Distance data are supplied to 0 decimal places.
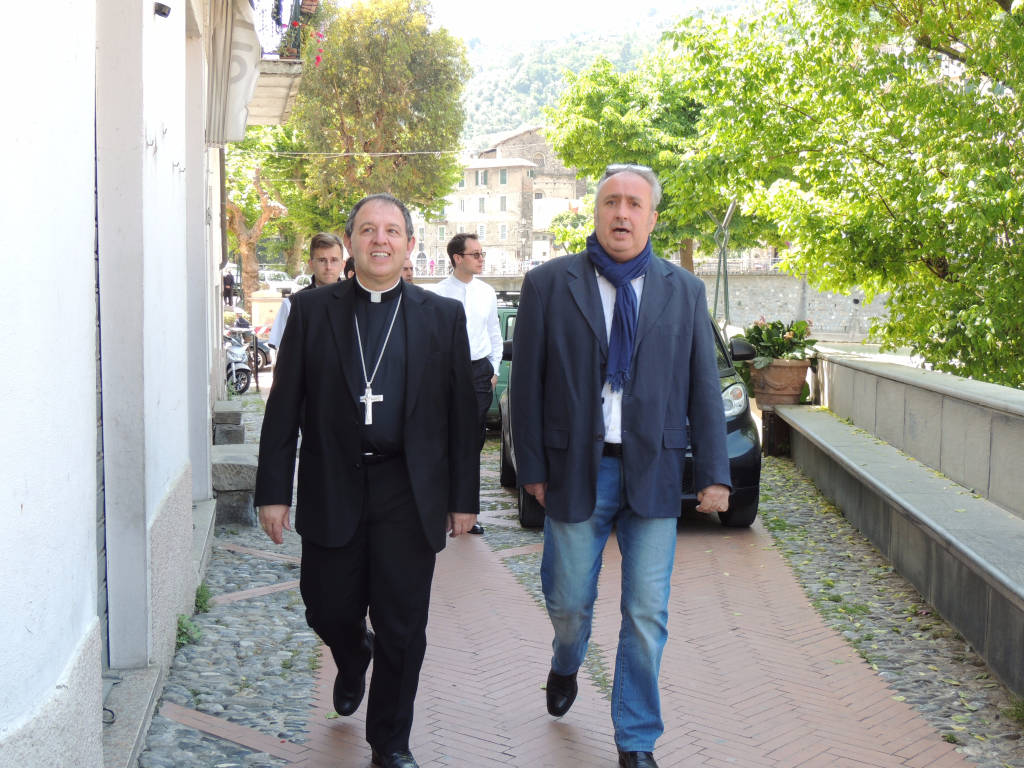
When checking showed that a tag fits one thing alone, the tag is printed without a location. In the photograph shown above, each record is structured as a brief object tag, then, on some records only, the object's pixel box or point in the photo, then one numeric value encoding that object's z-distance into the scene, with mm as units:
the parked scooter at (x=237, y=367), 22469
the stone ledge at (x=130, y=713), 3817
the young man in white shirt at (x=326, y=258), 7699
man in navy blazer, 4168
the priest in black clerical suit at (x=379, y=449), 4016
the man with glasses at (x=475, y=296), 8758
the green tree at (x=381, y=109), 44438
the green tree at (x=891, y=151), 11312
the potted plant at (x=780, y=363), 13312
